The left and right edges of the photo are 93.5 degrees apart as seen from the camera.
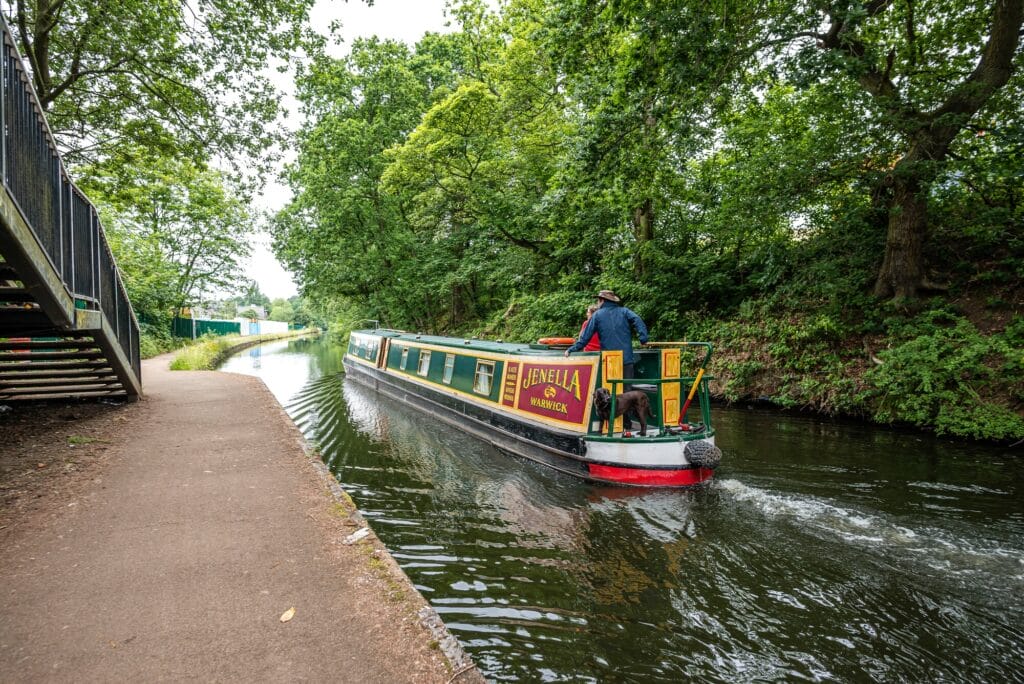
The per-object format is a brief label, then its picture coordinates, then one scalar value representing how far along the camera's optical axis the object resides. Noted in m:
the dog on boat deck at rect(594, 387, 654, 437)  5.88
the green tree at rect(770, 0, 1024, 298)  6.84
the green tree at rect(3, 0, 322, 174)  7.98
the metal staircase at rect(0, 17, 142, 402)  3.77
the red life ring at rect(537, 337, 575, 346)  7.21
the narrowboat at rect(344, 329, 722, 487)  5.73
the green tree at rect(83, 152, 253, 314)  21.14
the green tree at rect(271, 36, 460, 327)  19.72
